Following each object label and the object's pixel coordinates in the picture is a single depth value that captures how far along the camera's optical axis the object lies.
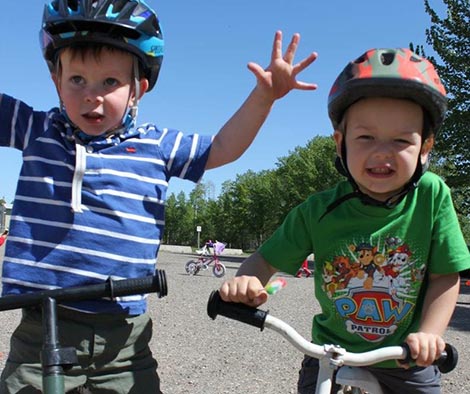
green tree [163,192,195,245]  95.07
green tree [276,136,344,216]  55.25
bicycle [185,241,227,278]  23.00
